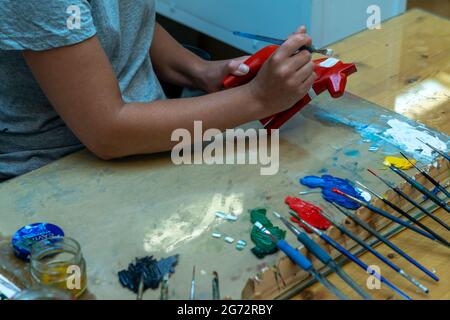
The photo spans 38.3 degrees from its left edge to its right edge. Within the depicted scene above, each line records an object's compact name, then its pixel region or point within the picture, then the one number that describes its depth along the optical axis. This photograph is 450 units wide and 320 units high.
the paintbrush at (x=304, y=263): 0.79
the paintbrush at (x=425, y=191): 0.92
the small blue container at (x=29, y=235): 0.84
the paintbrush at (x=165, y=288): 0.77
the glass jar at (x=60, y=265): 0.77
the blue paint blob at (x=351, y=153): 1.04
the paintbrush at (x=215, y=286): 0.77
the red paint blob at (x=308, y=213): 0.87
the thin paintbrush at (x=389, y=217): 0.87
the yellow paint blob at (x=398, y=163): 1.00
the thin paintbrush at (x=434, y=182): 0.95
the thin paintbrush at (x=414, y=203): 0.89
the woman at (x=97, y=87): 0.90
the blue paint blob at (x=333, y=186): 0.92
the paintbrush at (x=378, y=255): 0.81
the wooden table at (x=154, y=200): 0.84
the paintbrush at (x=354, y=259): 0.79
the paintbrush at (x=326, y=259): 0.79
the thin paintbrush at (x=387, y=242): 0.82
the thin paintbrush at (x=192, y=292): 0.77
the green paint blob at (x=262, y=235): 0.83
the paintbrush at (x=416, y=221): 0.86
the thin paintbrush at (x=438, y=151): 1.01
